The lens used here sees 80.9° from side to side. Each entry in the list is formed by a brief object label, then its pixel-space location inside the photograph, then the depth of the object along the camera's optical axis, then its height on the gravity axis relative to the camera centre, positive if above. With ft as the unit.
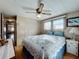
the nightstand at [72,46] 7.07 -2.88
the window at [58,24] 9.64 +0.96
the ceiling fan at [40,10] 5.68 +2.31
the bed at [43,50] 4.26 -2.14
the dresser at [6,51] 2.35 -1.26
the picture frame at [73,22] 8.02 +1.19
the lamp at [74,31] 7.84 -0.47
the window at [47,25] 12.08 +0.91
